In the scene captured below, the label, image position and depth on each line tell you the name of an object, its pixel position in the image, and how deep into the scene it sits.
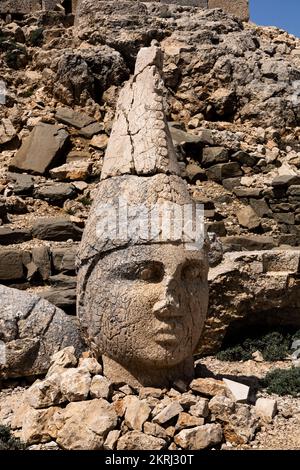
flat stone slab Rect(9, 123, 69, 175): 12.86
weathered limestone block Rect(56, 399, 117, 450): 3.53
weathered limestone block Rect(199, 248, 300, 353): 6.88
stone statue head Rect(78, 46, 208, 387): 3.98
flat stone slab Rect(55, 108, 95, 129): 14.26
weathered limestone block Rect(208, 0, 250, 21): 21.66
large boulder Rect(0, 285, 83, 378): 5.48
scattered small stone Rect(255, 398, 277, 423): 4.27
